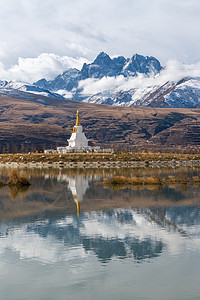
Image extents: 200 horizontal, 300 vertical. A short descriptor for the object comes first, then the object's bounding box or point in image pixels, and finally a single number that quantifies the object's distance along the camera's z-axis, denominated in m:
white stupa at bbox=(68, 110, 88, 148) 113.88
